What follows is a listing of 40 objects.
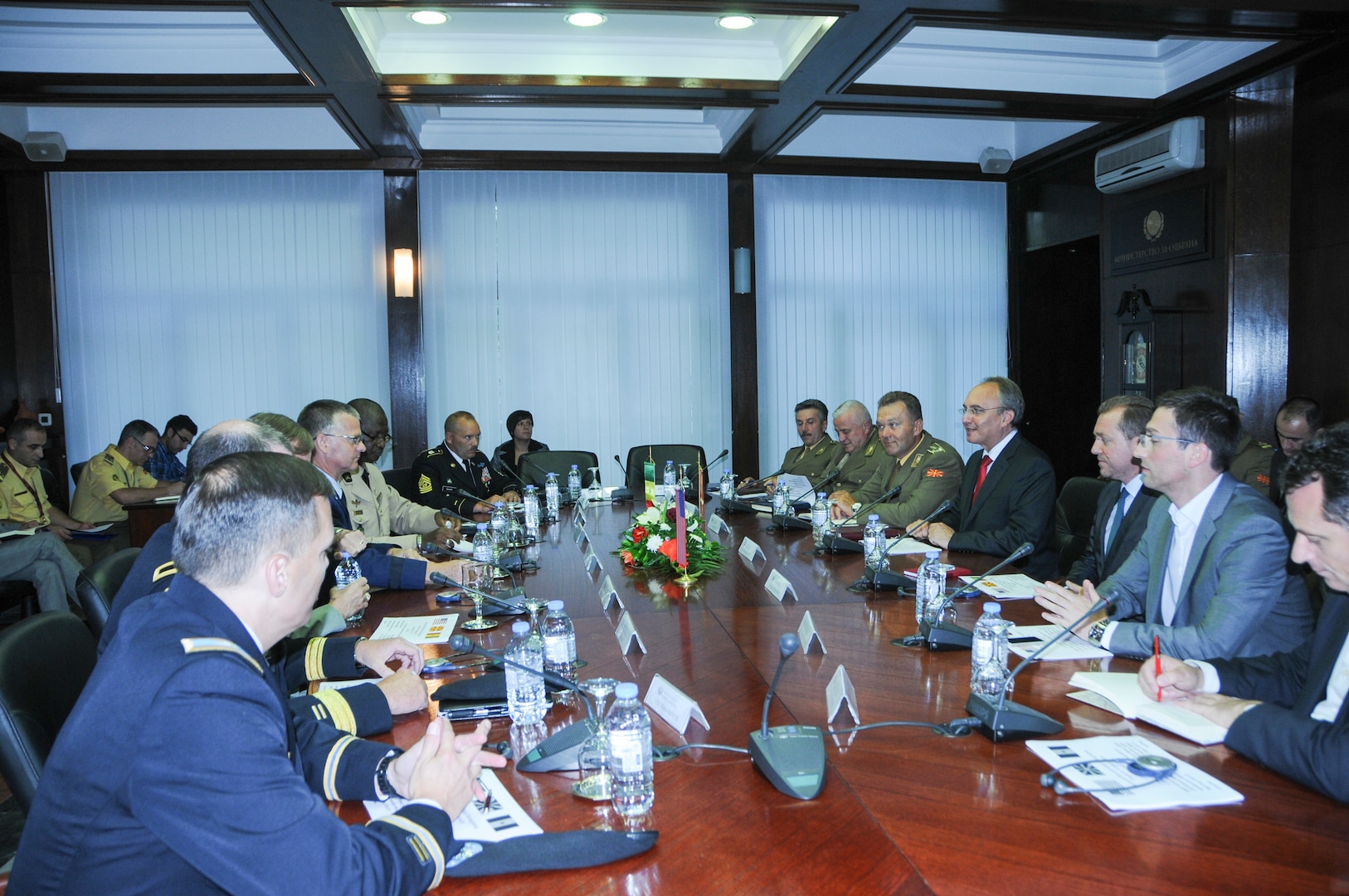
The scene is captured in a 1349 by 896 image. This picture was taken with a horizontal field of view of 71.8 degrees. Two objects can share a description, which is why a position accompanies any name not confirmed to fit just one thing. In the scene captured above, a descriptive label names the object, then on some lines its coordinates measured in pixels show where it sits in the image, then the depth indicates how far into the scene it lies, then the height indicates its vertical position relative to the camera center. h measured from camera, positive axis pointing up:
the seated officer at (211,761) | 1.11 -0.45
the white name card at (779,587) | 2.90 -0.65
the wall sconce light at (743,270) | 7.35 +0.89
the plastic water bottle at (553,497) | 5.07 -0.61
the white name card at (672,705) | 1.78 -0.64
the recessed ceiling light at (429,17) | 5.09 +2.05
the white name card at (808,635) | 2.34 -0.65
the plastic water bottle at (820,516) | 4.05 -0.59
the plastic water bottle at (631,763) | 1.49 -0.61
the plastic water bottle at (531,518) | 4.20 -0.60
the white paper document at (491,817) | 1.42 -0.68
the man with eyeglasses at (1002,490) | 3.73 -0.48
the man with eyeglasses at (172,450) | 6.66 -0.40
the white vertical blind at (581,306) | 7.22 +0.63
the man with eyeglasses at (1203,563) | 2.22 -0.48
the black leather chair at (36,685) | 1.58 -0.55
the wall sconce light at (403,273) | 6.96 +0.87
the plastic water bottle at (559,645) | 2.13 -0.59
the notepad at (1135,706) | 1.70 -0.64
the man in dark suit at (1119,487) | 3.11 -0.39
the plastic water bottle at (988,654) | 1.96 -0.59
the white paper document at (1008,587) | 2.86 -0.66
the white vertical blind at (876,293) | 7.61 +0.72
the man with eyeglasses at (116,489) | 5.93 -0.60
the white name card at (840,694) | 1.84 -0.62
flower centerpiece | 3.38 -0.60
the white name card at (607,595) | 2.84 -0.65
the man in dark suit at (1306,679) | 1.51 -0.60
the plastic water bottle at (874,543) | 3.25 -0.58
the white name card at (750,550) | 3.64 -0.66
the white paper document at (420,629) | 2.55 -0.68
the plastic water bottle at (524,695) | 1.88 -0.63
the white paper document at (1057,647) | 2.21 -0.66
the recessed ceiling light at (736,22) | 5.22 +2.04
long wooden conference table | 1.28 -0.68
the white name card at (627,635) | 2.34 -0.64
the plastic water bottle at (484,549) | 3.47 -0.60
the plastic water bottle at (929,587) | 2.54 -0.57
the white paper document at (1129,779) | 1.46 -0.66
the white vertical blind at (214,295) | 6.85 +0.74
